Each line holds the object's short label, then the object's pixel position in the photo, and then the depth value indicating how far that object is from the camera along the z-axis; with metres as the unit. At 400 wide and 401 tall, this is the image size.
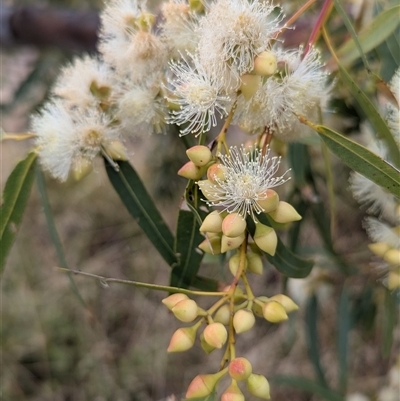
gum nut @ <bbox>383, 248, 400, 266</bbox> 0.29
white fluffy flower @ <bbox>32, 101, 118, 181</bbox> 0.28
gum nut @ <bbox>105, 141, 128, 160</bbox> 0.29
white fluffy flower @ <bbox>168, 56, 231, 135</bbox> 0.26
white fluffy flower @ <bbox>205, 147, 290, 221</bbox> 0.25
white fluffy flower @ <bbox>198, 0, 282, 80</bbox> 0.26
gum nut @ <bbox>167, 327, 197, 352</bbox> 0.25
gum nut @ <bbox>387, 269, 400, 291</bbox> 0.29
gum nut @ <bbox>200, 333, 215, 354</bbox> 0.25
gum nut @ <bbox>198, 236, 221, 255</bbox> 0.26
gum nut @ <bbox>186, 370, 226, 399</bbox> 0.25
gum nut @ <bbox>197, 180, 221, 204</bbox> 0.25
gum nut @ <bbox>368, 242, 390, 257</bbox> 0.29
